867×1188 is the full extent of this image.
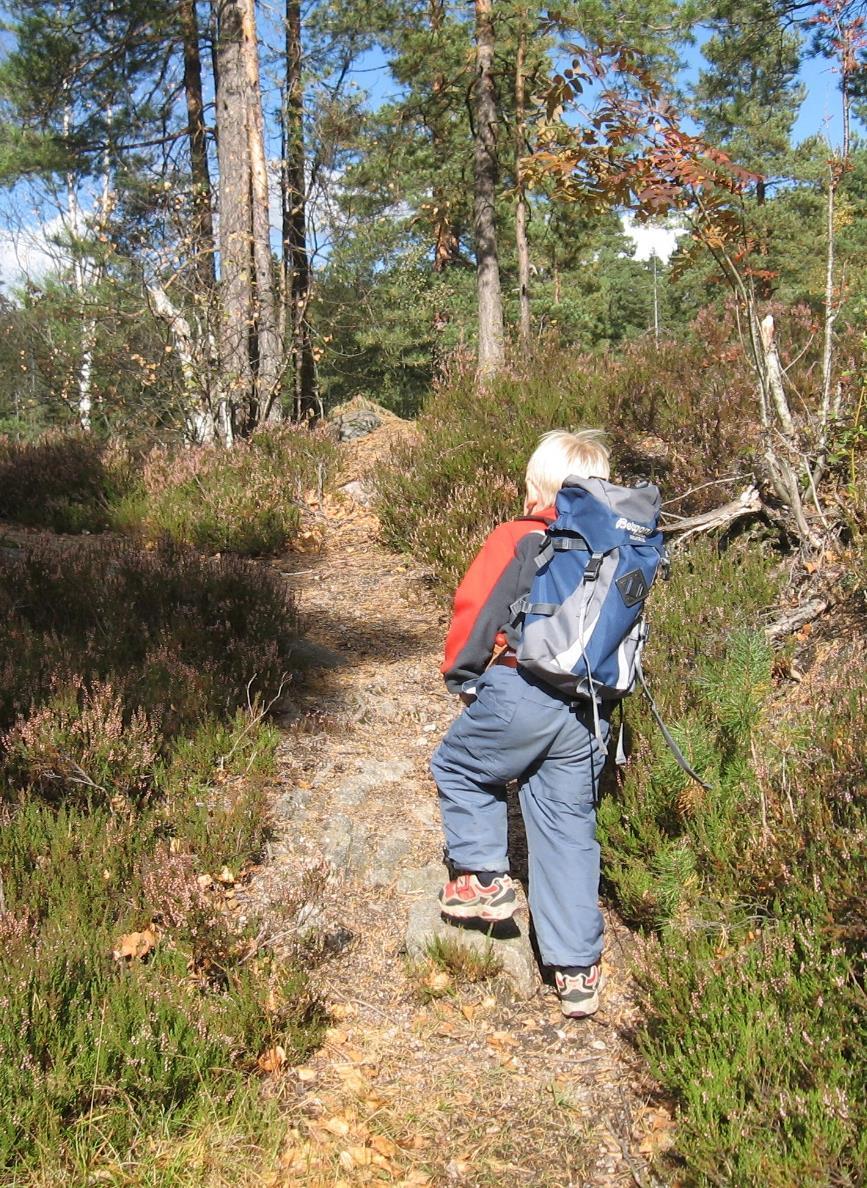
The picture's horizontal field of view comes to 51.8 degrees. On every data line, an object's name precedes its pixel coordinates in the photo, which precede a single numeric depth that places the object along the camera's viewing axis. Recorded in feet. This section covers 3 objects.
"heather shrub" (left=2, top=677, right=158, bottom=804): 11.27
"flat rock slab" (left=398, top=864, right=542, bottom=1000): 10.11
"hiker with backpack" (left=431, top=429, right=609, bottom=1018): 9.56
